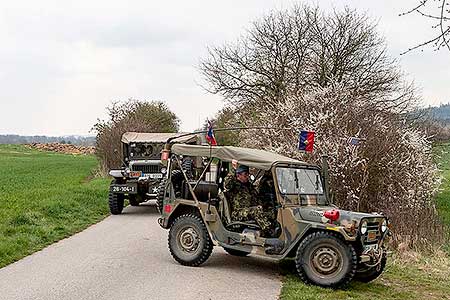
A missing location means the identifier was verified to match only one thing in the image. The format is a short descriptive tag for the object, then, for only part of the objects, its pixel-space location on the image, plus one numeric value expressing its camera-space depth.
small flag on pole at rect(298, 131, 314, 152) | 13.52
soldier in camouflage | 9.92
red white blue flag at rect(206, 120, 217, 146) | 12.57
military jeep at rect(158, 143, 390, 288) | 8.88
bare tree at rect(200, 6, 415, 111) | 26.28
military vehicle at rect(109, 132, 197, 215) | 18.42
